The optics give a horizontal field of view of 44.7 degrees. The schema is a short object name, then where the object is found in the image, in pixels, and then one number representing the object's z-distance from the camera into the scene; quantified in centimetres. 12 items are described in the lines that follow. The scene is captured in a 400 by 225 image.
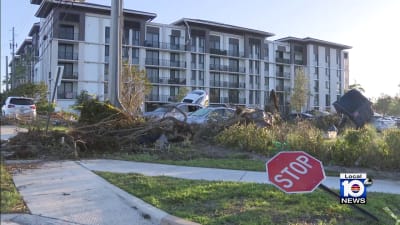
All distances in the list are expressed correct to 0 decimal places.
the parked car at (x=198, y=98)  3848
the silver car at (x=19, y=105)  2066
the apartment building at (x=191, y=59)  6981
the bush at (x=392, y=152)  1184
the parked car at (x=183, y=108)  2264
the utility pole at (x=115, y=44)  2086
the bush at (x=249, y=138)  1501
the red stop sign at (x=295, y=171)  572
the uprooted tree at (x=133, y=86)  3382
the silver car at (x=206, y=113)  2232
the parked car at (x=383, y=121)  2972
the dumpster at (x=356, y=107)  2297
